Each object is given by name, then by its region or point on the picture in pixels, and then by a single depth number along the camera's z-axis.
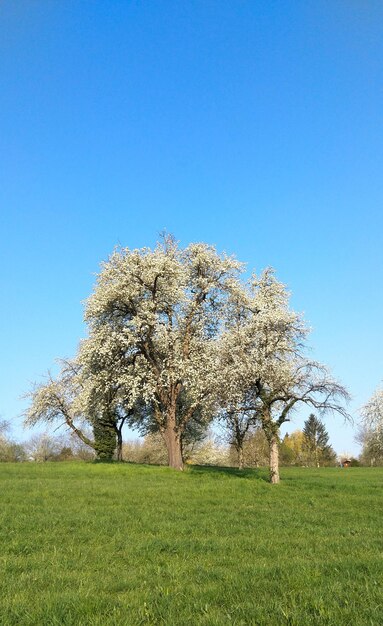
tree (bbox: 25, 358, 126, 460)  56.97
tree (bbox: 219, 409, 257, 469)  34.03
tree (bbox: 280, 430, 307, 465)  111.94
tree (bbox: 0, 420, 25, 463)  98.94
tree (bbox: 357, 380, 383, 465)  76.98
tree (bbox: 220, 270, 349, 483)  30.81
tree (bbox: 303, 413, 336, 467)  114.54
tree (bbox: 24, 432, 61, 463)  120.75
